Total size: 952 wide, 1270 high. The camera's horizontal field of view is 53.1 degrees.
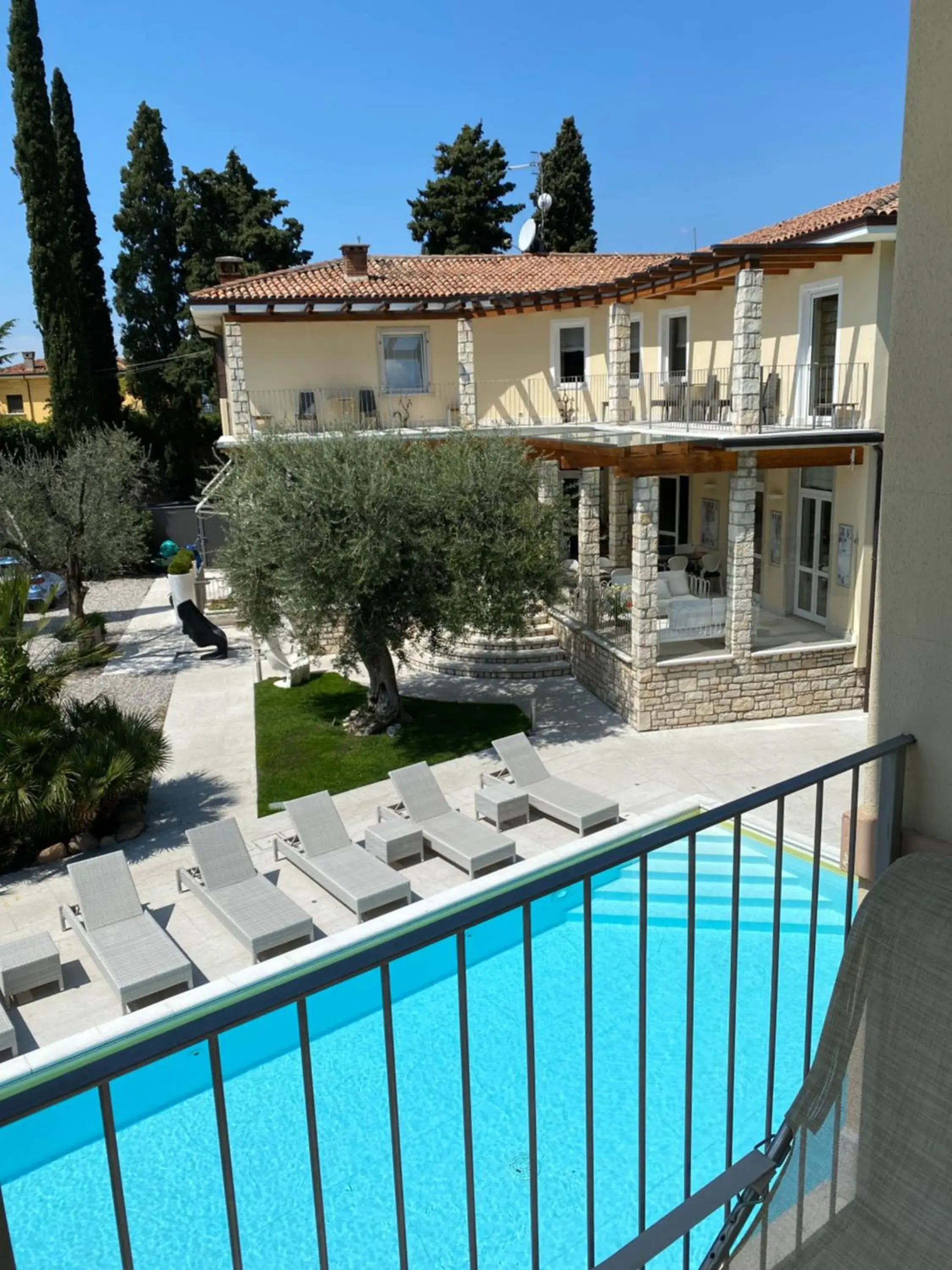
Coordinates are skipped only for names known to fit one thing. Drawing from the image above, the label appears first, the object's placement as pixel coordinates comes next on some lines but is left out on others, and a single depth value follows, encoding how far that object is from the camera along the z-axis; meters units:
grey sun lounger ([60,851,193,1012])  9.42
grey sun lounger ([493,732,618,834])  12.91
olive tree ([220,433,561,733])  14.78
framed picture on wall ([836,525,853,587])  18.16
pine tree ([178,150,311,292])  40.88
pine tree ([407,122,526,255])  44.03
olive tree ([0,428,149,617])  22.98
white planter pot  25.11
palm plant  12.02
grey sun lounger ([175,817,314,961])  10.27
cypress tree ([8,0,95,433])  32.12
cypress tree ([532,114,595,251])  43.09
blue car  23.47
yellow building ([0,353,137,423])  48.84
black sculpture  22.80
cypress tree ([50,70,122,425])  35.50
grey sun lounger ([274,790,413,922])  11.05
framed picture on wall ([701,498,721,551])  24.25
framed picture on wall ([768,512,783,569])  20.62
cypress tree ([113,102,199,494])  39.84
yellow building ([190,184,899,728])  16.62
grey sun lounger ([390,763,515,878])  11.92
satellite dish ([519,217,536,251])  28.39
